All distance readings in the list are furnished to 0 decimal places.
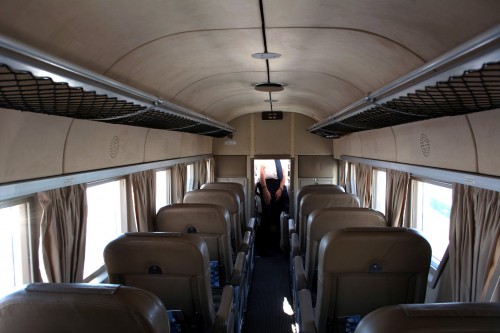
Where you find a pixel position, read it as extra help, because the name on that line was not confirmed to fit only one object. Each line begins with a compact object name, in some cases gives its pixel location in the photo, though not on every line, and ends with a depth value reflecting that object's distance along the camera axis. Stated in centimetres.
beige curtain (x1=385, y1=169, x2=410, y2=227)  521
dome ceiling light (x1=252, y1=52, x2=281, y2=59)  406
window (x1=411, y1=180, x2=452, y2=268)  453
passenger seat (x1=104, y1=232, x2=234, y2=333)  301
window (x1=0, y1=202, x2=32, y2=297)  303
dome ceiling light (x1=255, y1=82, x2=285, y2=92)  624
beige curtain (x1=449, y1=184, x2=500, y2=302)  304
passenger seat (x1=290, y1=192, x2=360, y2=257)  604
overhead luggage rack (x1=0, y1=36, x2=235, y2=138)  162
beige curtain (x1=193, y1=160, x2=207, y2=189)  921
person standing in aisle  1025
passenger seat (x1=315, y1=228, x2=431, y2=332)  305
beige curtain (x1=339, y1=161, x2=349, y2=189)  994
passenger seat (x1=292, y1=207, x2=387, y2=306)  435
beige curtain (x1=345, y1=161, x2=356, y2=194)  917
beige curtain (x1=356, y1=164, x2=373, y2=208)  731
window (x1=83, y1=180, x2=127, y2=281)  450
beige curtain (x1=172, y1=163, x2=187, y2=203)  730
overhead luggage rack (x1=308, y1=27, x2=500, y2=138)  156
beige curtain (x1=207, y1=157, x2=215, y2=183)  1073
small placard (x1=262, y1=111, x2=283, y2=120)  1107
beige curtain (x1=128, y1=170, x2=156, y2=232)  520
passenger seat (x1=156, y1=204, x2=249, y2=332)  454
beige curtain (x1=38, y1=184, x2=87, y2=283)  321
